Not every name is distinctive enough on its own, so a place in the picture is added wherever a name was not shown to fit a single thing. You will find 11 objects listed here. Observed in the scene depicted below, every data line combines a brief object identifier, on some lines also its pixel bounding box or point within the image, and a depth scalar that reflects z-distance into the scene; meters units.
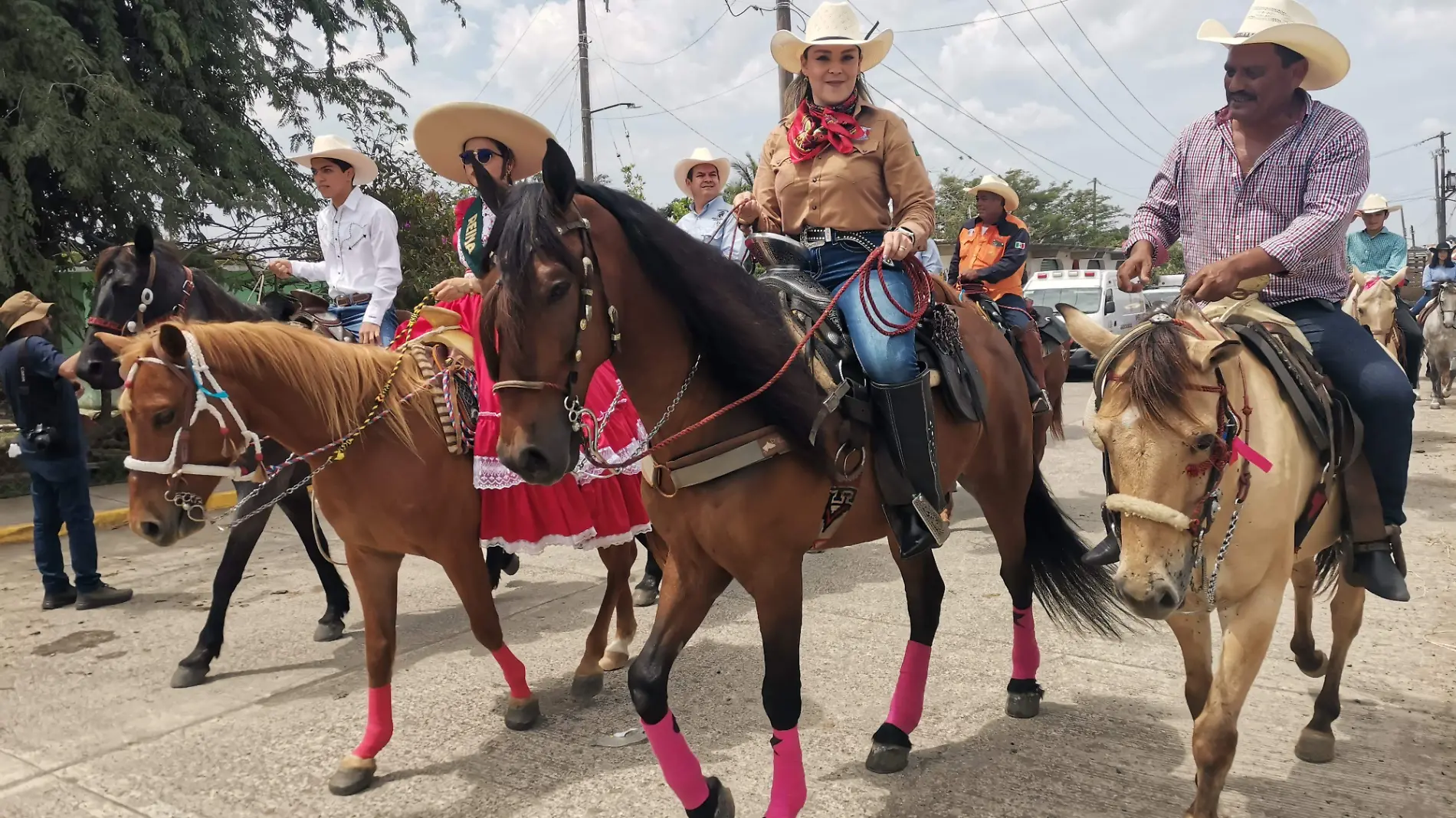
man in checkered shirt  2.84
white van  18.55
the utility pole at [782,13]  14.55
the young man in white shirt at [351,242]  5.13
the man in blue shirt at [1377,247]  10.77
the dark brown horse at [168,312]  4.62
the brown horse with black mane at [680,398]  2.22
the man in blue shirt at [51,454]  6.00
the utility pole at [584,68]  22.78
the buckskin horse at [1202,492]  2.30
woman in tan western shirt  3.10
